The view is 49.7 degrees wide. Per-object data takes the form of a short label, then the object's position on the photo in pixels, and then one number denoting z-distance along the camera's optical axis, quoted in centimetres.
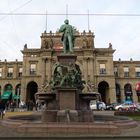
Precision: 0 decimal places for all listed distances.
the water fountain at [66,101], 760
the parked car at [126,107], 2859
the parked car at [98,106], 2940
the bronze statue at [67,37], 1172
